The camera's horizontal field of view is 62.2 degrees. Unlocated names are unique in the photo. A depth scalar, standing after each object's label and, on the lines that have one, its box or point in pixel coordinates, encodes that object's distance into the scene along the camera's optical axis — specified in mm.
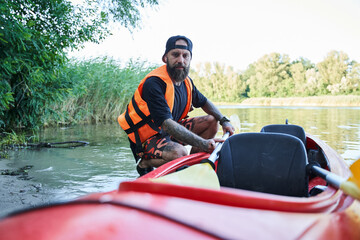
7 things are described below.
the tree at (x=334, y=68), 42781
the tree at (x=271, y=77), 52844
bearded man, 2629
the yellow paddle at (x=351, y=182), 1064
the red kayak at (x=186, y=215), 747
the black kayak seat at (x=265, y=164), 1827
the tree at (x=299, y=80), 47344
